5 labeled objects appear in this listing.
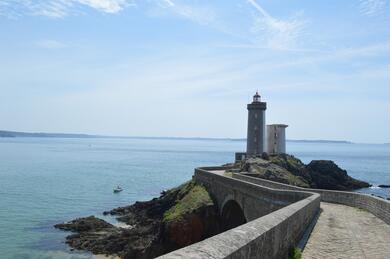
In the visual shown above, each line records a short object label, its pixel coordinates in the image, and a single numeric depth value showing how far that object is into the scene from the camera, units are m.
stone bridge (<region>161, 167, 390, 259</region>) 5.78
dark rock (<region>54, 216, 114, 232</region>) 39.25
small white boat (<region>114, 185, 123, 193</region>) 64.06
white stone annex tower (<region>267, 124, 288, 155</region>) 71.00
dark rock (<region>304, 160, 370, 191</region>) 68.12
